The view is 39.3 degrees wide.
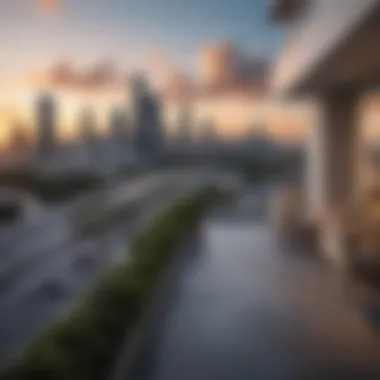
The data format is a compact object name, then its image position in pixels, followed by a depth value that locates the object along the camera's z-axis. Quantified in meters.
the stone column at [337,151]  5.52
